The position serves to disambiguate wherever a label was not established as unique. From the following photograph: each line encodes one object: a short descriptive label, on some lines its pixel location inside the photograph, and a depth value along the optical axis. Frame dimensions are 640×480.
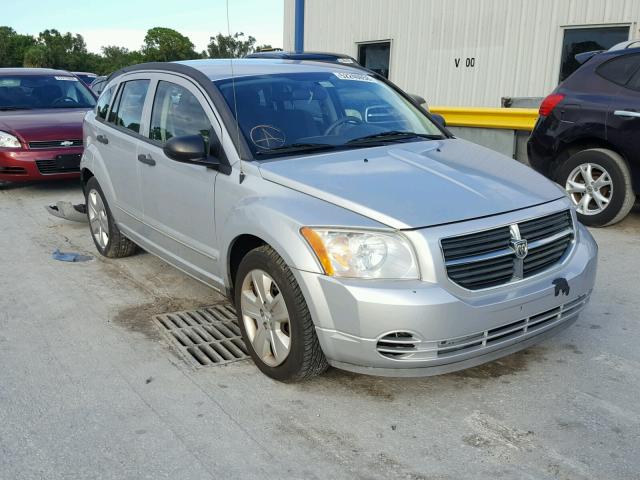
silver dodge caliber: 2.97
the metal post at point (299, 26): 12.06
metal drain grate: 3.86
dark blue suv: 6.26
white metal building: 11.24
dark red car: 8.46
